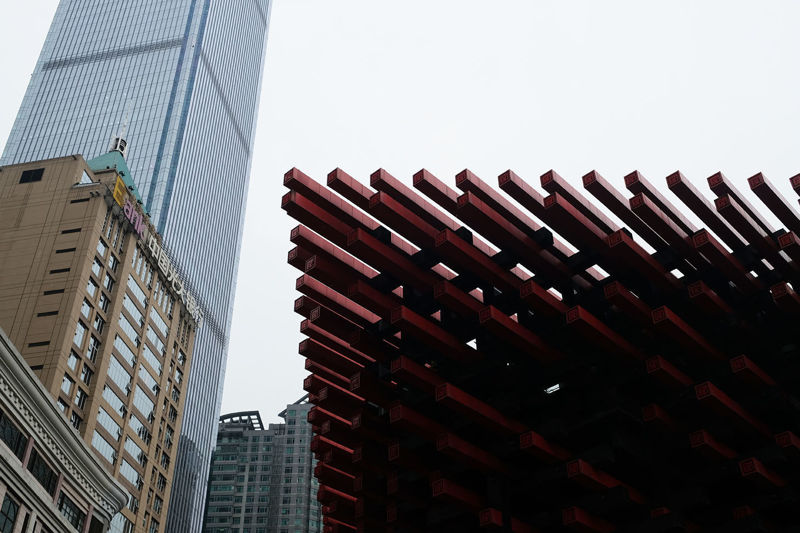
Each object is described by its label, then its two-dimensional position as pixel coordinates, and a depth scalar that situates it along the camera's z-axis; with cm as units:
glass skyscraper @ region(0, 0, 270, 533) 14475
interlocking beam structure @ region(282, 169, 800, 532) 2991
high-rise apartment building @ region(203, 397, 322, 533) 16525
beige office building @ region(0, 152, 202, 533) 7212
